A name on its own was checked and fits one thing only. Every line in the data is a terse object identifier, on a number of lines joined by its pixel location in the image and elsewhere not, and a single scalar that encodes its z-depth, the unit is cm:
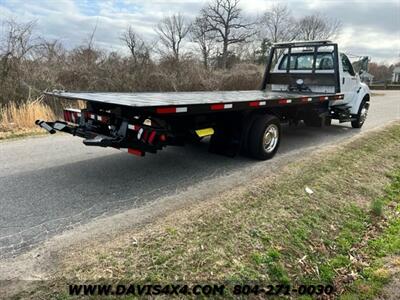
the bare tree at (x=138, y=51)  1755
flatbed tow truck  469
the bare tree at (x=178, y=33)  4468
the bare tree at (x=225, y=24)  4694
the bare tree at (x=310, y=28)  5347
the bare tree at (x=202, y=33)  4541
